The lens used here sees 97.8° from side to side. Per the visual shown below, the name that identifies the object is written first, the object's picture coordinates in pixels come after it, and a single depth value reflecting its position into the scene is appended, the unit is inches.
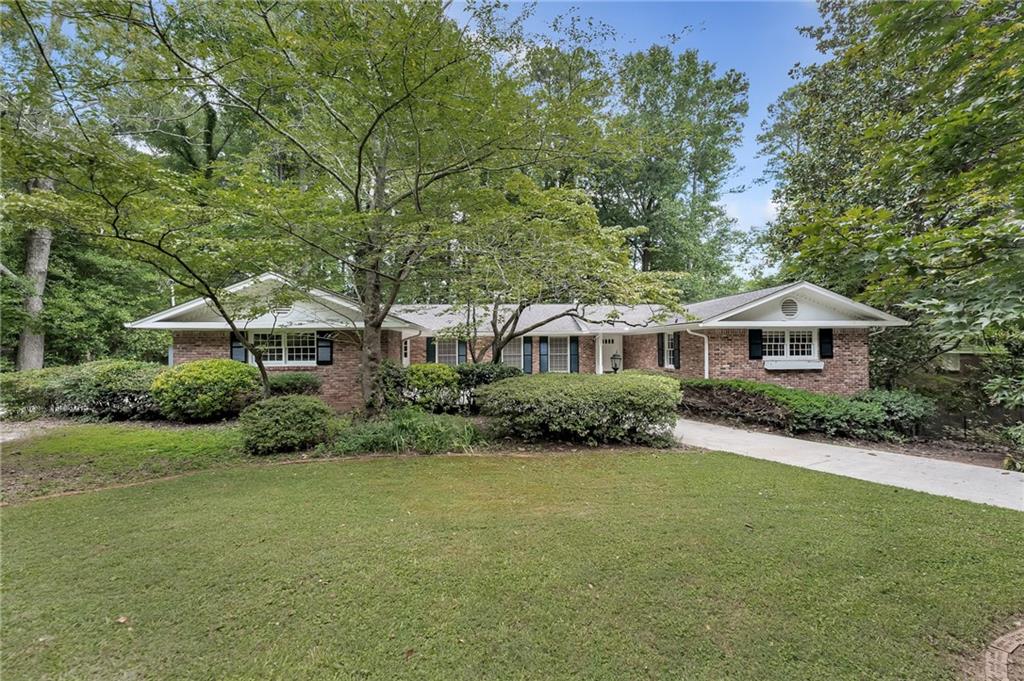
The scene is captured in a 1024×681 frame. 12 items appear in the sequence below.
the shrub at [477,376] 462.0
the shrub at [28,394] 404.5
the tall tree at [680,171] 922.1
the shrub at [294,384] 428.5
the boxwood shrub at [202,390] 384.8
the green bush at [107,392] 397.4
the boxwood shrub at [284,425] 272.5
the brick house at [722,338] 459.5
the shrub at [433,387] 412.8
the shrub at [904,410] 361.9
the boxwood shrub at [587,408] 293.9
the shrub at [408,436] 280.5
